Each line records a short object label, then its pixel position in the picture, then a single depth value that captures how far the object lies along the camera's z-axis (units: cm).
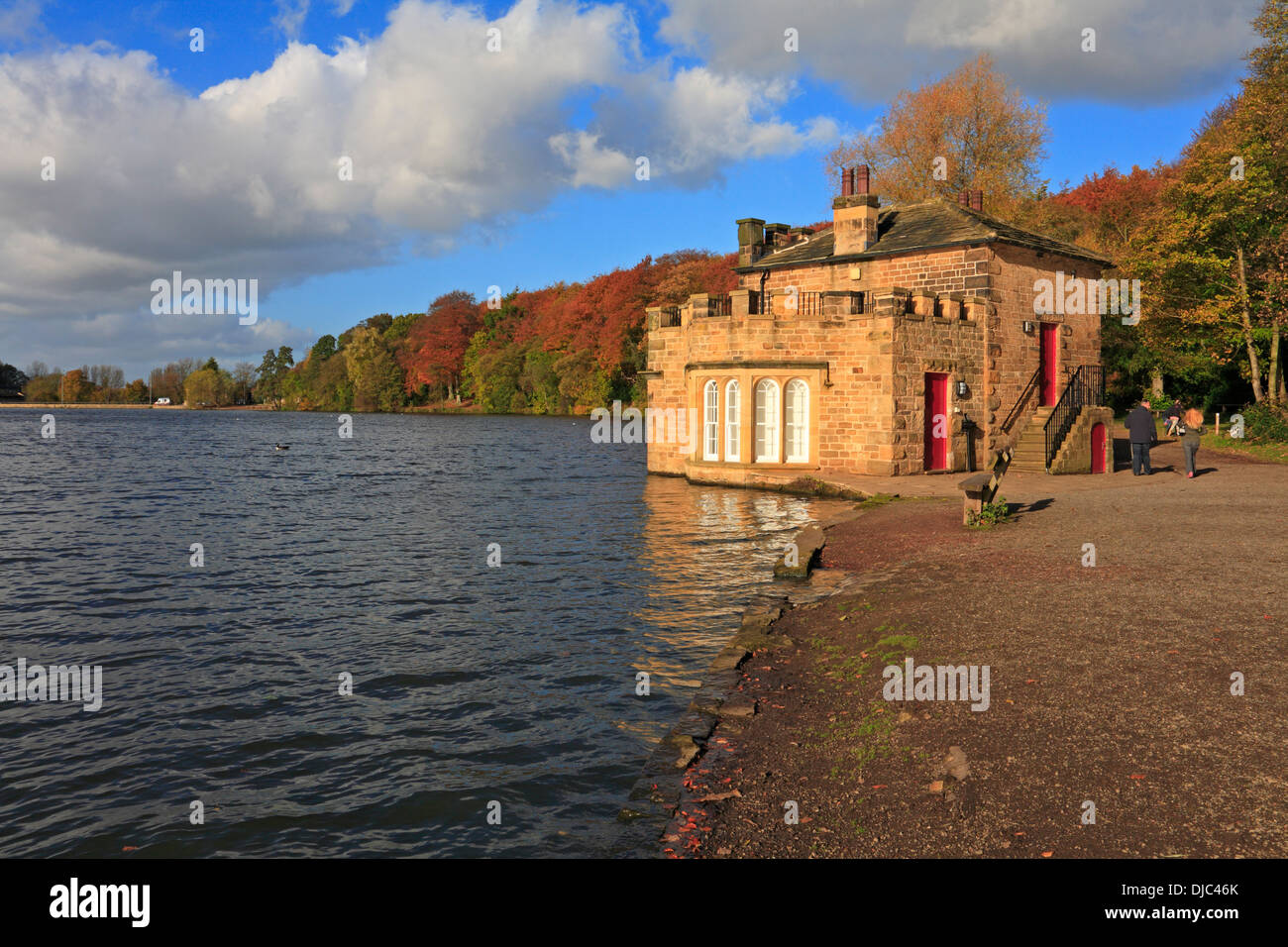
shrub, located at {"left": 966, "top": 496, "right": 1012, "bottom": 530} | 1550
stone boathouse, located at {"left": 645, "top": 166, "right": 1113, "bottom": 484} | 2448
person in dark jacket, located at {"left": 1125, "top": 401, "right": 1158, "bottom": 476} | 2225
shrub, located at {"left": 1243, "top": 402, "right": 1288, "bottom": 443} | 2897
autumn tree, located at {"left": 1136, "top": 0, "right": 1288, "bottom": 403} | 3056
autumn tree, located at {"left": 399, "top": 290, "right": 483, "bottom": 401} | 12656
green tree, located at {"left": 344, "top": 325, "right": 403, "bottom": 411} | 13638
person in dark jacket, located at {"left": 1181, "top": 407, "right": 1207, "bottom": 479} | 2164
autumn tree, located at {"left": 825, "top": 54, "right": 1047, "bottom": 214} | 4688
